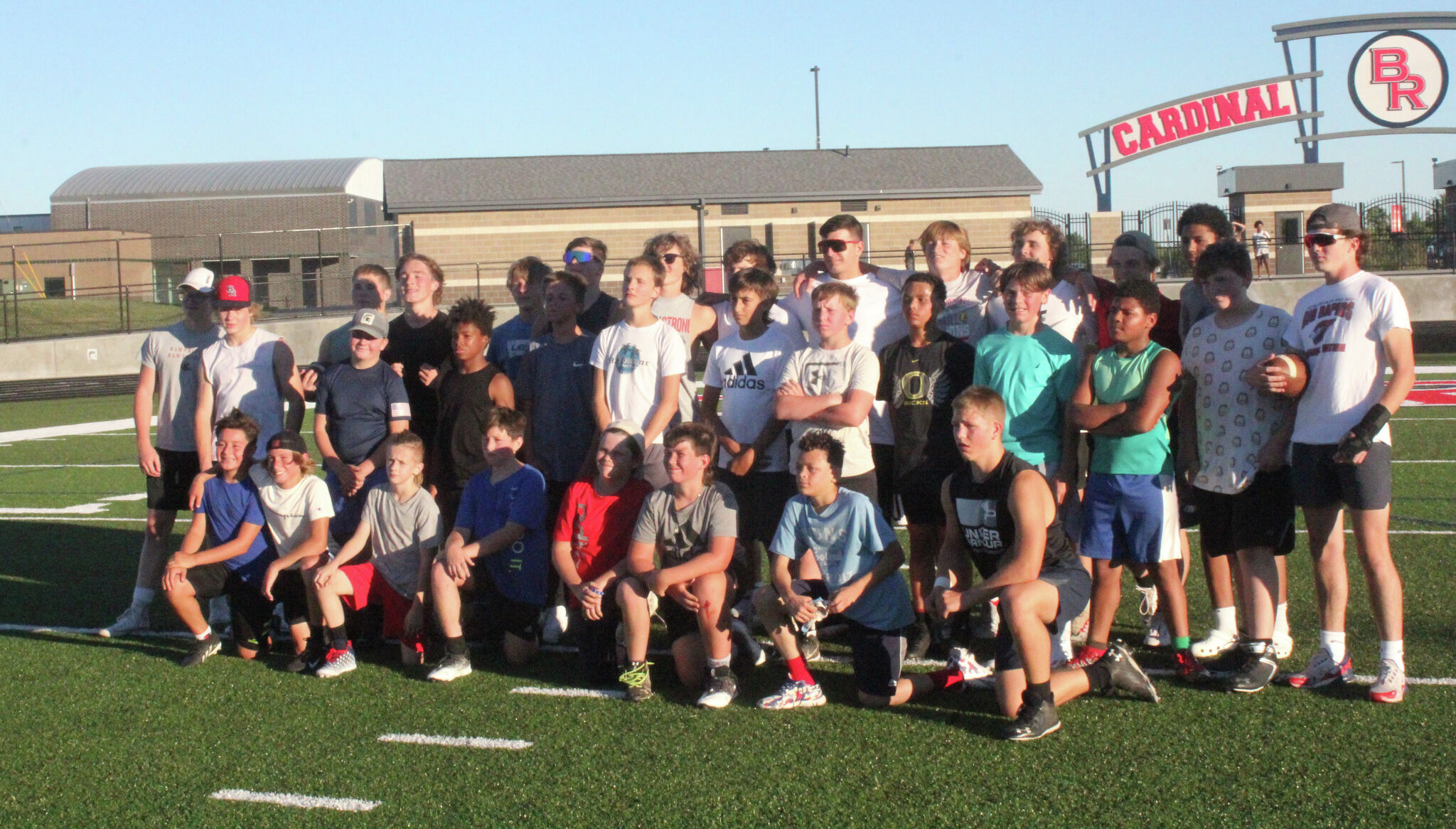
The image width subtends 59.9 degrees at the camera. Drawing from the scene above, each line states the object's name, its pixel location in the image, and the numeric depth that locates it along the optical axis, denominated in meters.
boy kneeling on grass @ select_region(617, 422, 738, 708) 4.97
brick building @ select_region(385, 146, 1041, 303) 35.62
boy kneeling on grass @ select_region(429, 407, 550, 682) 5.62
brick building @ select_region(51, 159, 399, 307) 40.38
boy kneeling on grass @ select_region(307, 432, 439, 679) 5.66
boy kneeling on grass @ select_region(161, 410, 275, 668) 5.79
